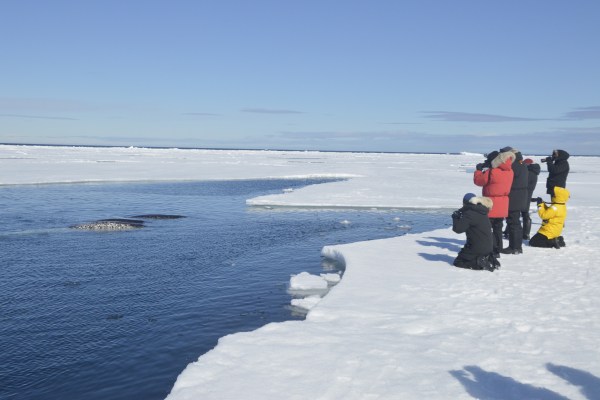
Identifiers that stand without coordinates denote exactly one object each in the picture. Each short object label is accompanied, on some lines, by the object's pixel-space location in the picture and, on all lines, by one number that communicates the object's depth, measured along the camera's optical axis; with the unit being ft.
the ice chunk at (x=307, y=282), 27.25
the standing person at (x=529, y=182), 37.94
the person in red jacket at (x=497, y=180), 29.76
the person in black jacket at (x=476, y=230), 27.96
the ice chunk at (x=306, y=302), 24.44
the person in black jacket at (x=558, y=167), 36.76
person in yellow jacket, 33.83
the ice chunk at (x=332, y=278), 28.79
